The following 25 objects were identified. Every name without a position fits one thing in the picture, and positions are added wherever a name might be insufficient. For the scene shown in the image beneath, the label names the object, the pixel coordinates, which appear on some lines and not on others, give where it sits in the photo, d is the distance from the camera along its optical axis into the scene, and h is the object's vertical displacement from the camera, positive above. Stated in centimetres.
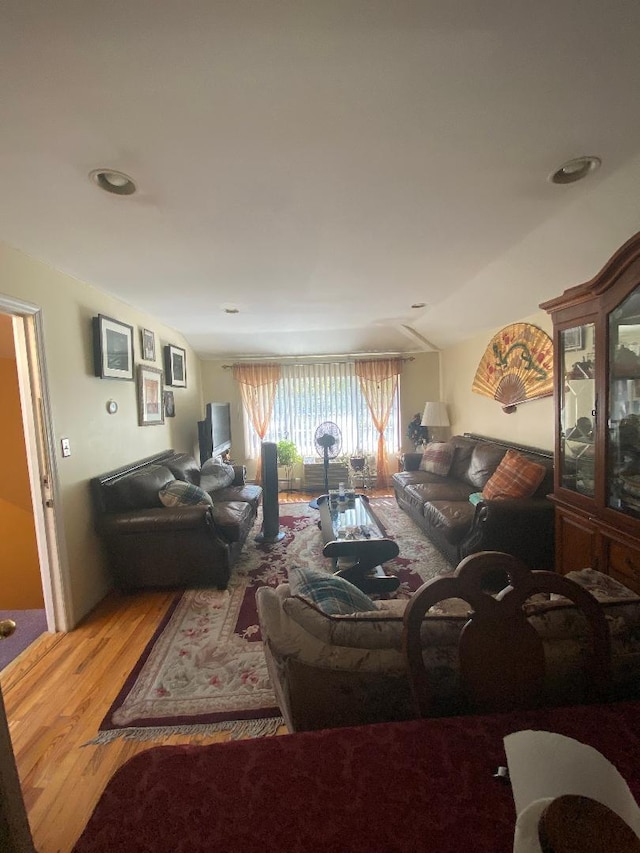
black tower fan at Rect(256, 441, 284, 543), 374 -91
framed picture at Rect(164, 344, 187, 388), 430 +51
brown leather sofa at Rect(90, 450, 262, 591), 272 -92
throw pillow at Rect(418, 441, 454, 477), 443 -74
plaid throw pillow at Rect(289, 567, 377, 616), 130 -69
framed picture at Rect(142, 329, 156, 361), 373 +64
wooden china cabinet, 172 -13
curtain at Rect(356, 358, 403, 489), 592 +15
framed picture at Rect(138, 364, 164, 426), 354 +12
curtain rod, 592 +68
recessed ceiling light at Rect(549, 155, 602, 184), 151 +92
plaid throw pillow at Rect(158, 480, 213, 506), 296 -69
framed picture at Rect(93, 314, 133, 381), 280 +50
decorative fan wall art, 344 +27
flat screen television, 451 -33
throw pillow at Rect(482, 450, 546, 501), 289 -68
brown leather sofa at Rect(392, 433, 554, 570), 270 -95
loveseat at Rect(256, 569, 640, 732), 98 -68
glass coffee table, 261 -106
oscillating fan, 498 -47
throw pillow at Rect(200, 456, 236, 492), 403 -74
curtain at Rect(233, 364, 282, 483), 588 +24
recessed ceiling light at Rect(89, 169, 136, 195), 147 +93
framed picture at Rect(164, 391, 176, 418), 423 +3
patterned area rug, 170 -140
